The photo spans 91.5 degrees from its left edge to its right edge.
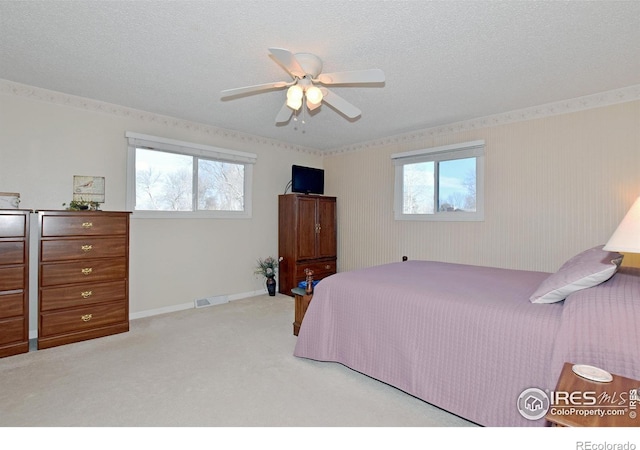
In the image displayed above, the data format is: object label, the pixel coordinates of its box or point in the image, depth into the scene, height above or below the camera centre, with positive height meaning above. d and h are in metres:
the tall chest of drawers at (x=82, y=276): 2.74 -0.48
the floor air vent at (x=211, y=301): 4.07 -1.01
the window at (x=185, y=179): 3.65 +0.61
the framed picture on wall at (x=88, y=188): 3.22 +0.38
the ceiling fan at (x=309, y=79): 2.05 +1.03
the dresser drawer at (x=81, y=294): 2.75 -0.66
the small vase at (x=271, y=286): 4.67 -0.90
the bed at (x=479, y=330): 1.33 -0.54
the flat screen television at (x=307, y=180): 4.89 +0.76
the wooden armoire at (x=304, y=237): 4.67 -0.17
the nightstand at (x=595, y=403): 0.86 -0.52
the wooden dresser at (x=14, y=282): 2.56 -0.49
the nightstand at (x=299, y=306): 2.88 -0.75
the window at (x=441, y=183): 3.83 +0.60
